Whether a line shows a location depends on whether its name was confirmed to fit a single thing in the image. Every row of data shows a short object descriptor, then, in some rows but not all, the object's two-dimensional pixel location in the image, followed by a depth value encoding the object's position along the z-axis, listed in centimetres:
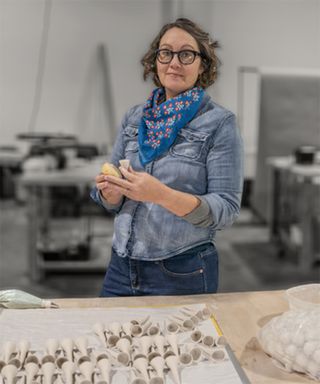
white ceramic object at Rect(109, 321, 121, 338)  129
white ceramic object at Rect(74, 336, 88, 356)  120
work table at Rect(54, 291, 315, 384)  116
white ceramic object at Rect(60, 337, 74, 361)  118
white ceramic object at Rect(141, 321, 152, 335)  131
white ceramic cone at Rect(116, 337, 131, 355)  121
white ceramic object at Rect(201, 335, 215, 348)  124
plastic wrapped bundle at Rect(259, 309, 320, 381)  112
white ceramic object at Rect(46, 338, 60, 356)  119
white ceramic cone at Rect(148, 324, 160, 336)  130
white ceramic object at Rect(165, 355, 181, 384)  111
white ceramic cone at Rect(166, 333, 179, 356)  121
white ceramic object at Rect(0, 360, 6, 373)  115
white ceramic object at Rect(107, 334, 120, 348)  125
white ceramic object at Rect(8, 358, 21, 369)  115
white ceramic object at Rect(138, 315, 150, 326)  134
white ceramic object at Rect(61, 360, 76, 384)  110
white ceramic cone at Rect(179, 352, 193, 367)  117
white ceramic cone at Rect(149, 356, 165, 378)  111
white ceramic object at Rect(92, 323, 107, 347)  127
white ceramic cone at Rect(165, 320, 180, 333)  131
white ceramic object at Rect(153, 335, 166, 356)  121
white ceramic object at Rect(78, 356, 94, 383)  110
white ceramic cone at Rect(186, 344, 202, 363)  119
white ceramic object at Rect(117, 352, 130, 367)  117
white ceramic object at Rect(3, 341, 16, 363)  117
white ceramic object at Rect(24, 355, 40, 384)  110
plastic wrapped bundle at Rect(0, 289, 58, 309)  148
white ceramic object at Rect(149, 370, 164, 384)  108
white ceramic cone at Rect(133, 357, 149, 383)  111
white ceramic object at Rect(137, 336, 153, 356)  120
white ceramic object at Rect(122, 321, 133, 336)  129
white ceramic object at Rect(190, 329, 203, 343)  126
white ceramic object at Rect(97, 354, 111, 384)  111
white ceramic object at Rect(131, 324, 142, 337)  130
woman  151
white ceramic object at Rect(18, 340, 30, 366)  118
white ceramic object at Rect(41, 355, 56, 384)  109
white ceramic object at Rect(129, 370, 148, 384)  108
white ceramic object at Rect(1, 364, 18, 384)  109
